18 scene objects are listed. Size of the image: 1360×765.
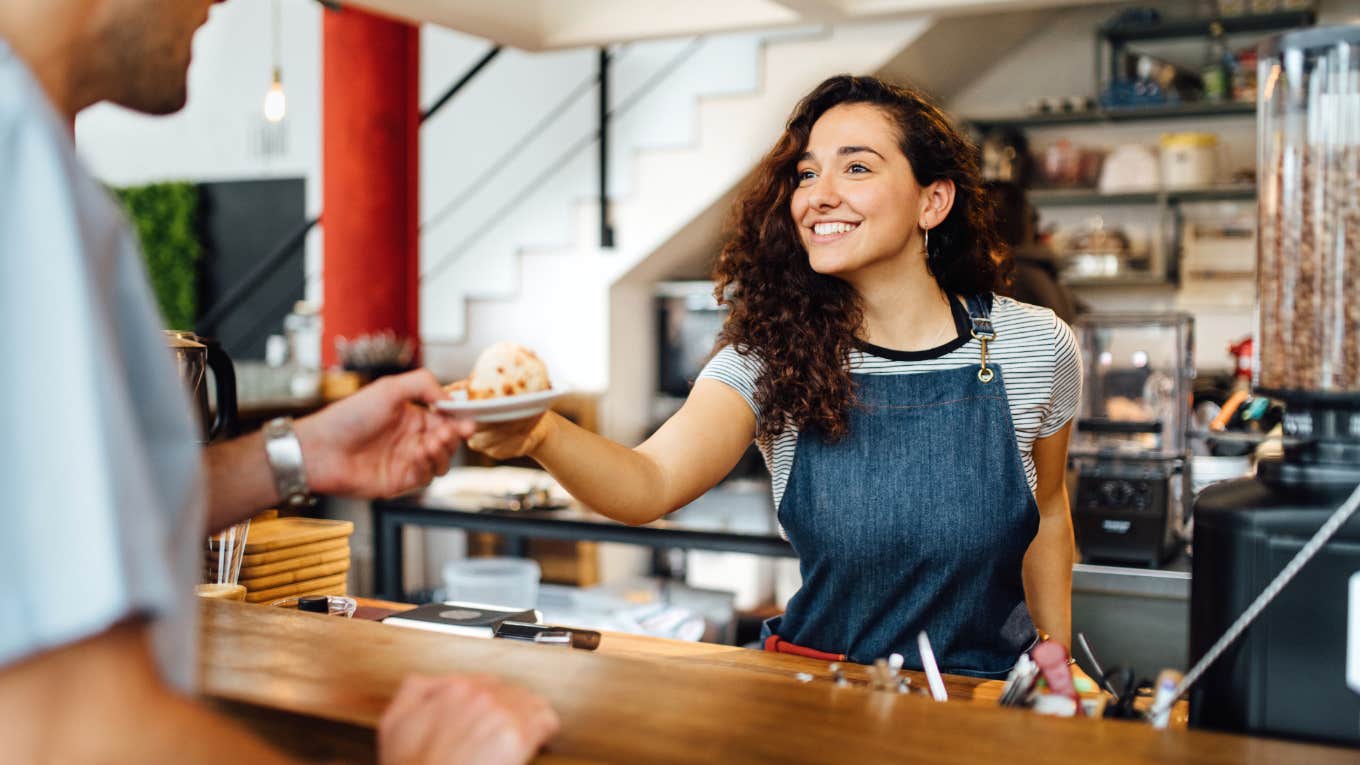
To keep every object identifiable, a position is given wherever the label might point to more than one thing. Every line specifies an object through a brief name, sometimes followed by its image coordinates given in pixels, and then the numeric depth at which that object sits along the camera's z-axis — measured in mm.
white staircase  5195
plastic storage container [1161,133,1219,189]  5543
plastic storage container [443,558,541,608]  3074
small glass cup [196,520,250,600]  1784
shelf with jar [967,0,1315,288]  5574
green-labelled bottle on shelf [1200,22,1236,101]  5598
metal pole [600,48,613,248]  5688
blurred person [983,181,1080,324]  3180
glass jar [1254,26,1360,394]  1055
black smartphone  1514
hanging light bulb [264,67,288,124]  5574
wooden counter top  921
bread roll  1309
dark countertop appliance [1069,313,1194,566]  2861
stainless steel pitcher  1637
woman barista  1778
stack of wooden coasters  1886
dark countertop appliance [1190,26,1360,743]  1016
